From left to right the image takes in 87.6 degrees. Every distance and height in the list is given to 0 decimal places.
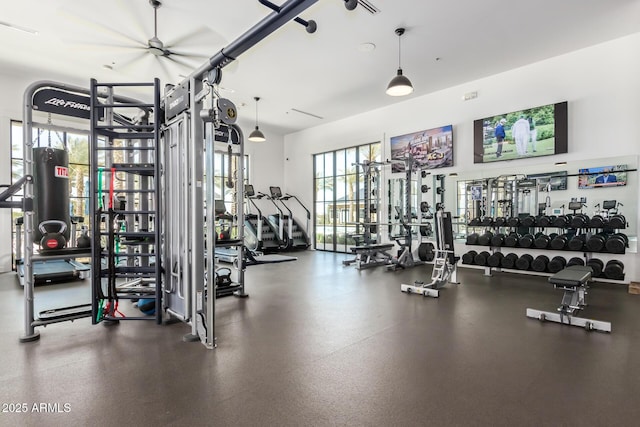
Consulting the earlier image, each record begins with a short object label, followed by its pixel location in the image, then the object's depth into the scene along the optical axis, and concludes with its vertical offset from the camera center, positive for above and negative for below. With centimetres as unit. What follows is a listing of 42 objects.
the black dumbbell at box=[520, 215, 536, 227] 574 -25
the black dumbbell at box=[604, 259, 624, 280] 478 -94
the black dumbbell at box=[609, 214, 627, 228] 492 -24
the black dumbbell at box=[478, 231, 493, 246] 620 -59
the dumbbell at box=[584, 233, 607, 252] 504 -56
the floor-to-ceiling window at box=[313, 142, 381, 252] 971 +45
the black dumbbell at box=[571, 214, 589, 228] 523 -23
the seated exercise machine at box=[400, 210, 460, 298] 494 -74
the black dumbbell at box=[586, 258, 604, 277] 502 -90
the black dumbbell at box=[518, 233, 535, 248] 578 -59
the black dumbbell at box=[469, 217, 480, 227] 639 -28
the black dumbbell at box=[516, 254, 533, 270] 570 -94
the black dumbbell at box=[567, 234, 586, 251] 520 -57
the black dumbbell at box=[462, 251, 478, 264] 627 -94
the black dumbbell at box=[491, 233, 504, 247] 605 -60
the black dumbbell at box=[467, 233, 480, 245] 639 -61
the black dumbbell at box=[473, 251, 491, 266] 614 -94
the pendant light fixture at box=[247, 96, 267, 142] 850 +188
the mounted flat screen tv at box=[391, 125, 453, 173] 743 +142
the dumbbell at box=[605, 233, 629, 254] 488 -55
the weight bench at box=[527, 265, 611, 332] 326 -105
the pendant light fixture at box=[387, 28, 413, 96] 493 +182
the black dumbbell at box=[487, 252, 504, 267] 600 -94
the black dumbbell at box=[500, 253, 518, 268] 588 -95
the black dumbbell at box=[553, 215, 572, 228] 541 -24
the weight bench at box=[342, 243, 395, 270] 704 -106
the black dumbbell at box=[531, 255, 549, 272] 557 -94
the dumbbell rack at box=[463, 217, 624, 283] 492 -82
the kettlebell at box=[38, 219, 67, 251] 308 -25
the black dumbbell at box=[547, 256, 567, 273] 545 -94
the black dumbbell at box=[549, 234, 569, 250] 537 -58
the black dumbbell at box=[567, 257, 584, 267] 521 -87
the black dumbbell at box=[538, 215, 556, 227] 557 -24
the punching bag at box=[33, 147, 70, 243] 315 +23
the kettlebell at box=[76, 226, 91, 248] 345 -32
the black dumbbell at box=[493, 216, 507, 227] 604 -27
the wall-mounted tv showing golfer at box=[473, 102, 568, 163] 590 +138
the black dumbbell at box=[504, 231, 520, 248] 591 -59
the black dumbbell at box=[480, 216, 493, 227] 620 -26
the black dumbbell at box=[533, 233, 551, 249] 559 -58
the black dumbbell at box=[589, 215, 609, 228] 507 -24
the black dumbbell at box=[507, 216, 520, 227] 585 -27
